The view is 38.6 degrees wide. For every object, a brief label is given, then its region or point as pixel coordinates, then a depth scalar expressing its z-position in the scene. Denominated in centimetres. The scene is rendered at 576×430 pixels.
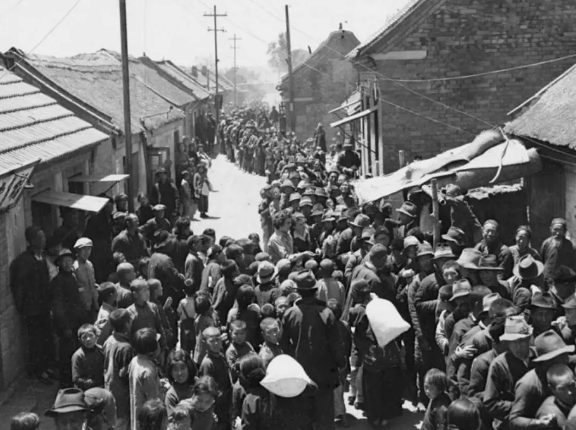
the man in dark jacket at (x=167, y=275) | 1098
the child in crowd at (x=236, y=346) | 793
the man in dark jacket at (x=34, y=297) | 1057
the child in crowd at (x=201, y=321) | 904
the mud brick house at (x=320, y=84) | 4262
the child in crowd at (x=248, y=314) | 895
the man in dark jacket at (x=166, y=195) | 1856
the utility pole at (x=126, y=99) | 1692
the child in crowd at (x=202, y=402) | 685
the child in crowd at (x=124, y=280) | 945
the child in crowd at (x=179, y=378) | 740
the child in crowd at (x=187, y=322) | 977
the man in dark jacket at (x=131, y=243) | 1251
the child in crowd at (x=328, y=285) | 1004
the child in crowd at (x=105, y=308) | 905
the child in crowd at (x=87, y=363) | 802
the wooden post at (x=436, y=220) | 1192
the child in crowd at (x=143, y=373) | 758
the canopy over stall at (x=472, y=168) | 1377
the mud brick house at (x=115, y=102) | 1652
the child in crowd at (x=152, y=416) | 626
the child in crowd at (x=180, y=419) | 625
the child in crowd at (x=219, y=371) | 776
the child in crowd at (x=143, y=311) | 885
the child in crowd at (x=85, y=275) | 1083
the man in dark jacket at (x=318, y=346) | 822
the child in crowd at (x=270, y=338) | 796
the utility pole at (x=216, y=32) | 5553
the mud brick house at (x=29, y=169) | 1040
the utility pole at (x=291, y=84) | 3972
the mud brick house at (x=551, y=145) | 1303
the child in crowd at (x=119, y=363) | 791
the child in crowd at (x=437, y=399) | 687
